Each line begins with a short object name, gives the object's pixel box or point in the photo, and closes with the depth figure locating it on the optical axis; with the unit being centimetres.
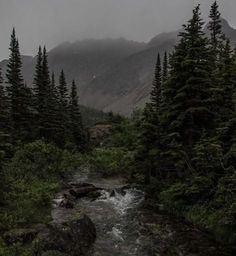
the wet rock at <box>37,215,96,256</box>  1650
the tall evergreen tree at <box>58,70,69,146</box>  5193
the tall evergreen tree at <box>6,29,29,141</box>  4806
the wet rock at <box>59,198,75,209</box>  2457
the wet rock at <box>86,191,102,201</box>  2973
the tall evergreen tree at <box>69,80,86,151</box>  6015
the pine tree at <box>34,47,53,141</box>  4919
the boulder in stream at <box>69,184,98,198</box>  2936
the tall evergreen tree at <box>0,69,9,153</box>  3906
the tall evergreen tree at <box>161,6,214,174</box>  2716
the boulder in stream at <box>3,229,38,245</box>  1633
